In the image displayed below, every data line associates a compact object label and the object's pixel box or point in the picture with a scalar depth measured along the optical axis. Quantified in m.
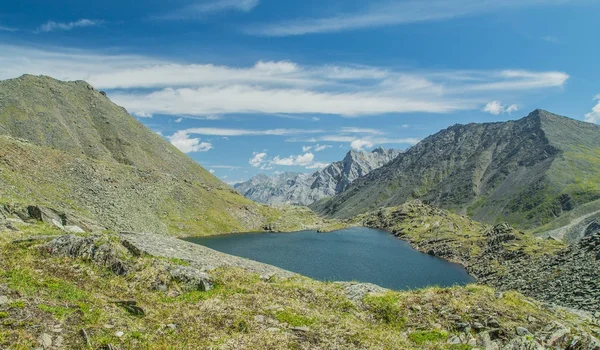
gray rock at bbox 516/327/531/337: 19.94
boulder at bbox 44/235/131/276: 22.64
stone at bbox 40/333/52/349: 12.84
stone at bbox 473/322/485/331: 20.81
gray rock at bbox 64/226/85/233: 34.72
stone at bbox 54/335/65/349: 13.09
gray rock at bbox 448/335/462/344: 19.00
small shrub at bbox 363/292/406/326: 22.09
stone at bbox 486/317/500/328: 20.88
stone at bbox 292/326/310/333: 18.05
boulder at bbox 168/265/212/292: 23.12
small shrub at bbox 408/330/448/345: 19.20
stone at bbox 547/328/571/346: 18.72
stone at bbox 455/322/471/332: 20.81
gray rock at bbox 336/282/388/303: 25.05
